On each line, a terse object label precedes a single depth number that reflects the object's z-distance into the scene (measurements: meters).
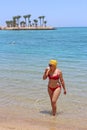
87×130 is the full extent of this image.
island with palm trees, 122.52
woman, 6.66
